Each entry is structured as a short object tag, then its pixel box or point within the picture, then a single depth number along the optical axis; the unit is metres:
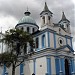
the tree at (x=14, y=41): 27.75
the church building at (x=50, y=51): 33.75
